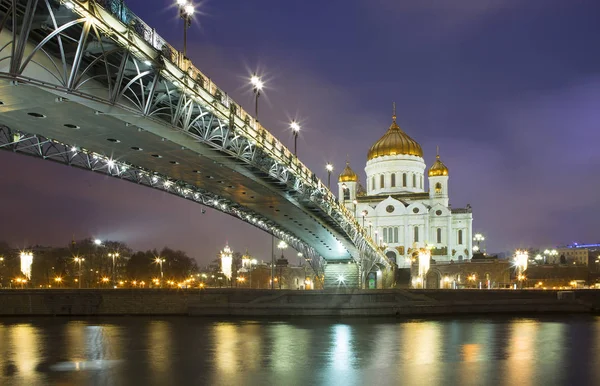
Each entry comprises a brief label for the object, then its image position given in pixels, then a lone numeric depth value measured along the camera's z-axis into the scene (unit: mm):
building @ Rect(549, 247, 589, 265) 186562
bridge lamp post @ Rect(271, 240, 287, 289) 79344
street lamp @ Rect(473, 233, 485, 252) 113438
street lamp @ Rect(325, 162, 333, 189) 57488
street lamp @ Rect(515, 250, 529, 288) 66438
